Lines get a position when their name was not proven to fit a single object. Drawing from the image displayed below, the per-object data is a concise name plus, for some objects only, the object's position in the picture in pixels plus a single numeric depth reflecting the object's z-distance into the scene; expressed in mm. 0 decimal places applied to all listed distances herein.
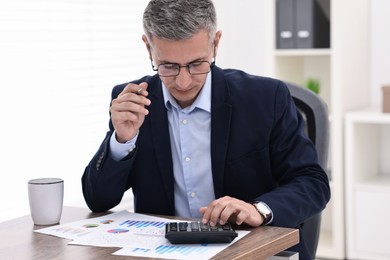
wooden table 1764
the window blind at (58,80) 3035
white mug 2050
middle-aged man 2083
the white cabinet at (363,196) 3701
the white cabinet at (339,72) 3757
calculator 1800
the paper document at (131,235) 1768
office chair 2351
